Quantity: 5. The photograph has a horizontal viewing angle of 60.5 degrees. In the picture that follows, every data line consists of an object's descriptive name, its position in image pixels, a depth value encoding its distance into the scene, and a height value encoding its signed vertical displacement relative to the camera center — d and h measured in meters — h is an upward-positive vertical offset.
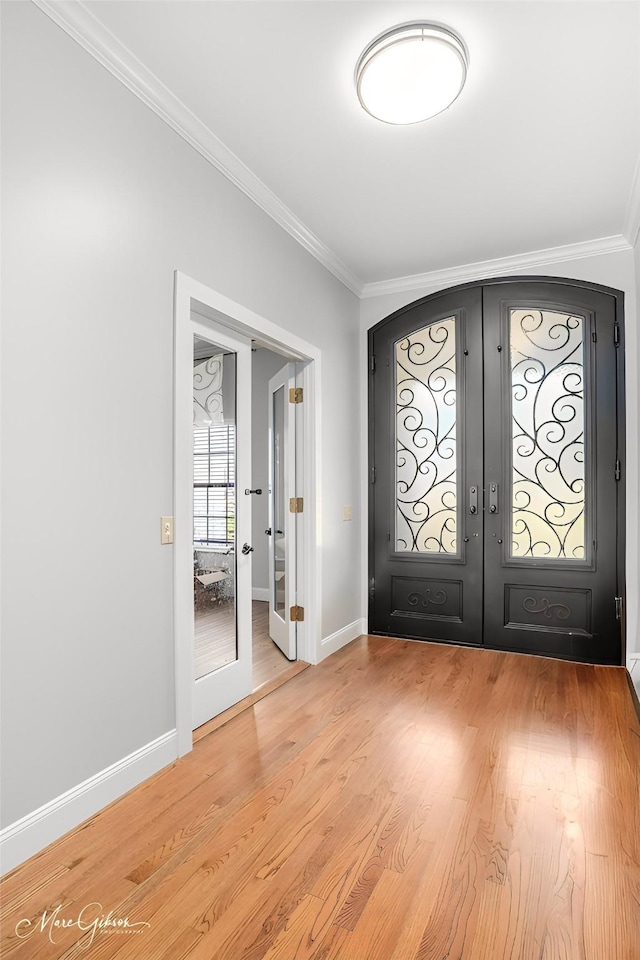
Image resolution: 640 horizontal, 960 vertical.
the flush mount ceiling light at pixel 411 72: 2.00 +1.58
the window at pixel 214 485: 3.00 -0.02
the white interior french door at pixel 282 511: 3.85 -0.22
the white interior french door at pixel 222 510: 2.88 -0.16
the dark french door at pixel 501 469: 3.77 +0.08
